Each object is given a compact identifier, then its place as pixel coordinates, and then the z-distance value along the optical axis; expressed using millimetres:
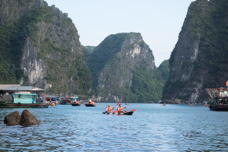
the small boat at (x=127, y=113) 92638
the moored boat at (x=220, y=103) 138550
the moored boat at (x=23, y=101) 121312
